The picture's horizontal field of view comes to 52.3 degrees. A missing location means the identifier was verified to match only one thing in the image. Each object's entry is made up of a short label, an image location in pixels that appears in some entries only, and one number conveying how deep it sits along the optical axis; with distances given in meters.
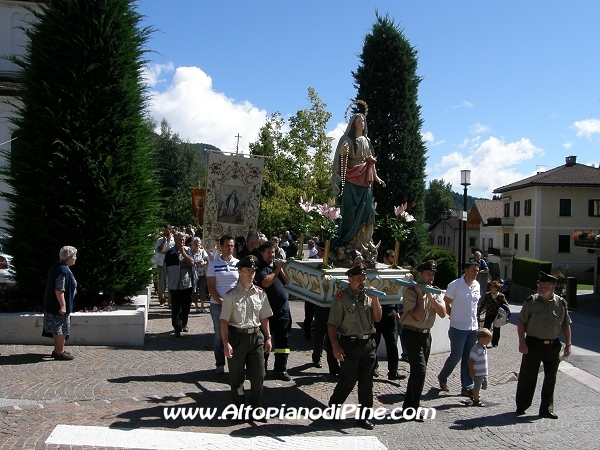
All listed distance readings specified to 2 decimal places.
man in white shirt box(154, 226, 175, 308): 14.78
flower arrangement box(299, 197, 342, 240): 10.16
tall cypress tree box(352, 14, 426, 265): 22.45
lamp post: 21.76
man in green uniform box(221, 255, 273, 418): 6.61
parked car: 16.52
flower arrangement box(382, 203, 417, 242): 10.82
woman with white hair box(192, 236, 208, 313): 13.52
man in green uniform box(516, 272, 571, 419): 7.49
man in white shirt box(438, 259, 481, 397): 8.23
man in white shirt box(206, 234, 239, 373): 8.28
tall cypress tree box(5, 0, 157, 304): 10.42
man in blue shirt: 8.36
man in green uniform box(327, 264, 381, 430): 6.68
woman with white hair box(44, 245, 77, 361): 8.68
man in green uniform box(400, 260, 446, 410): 7.08
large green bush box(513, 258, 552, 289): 37.12
